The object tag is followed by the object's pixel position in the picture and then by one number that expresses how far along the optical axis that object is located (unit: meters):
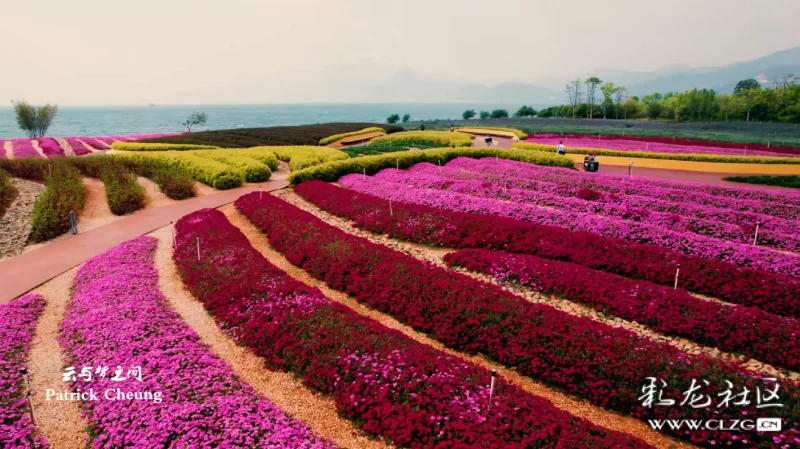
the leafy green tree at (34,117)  61.84
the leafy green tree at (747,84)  121.13
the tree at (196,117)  79.10
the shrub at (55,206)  17.48
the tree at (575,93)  94.53
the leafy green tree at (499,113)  91.09
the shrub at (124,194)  21.01
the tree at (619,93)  98.58
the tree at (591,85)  92.56
